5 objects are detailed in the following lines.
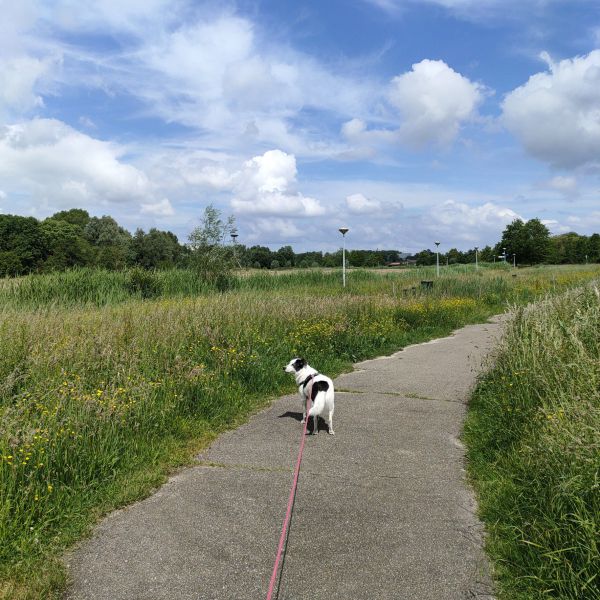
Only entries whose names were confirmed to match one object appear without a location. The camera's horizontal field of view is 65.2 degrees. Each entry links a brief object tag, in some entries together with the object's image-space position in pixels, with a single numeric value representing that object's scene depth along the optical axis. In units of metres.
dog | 5.29
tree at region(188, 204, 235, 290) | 19.77
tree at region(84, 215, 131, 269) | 79.50
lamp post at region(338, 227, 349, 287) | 20.50
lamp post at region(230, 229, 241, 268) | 20.60
